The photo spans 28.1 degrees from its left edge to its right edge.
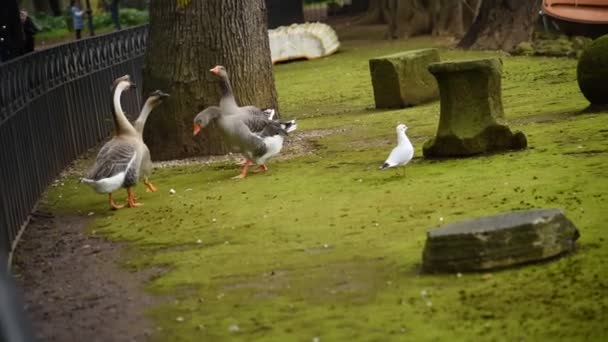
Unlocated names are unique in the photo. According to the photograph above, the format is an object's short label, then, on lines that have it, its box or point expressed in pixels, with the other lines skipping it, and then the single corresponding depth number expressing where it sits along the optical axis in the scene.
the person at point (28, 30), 24.00
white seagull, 11.30
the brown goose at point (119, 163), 11.12
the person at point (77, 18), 41.56
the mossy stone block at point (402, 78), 17.95
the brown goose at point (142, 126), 11.68
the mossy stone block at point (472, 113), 12.34
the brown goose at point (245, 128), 12.61
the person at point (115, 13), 41.12
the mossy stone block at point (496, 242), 7.27
